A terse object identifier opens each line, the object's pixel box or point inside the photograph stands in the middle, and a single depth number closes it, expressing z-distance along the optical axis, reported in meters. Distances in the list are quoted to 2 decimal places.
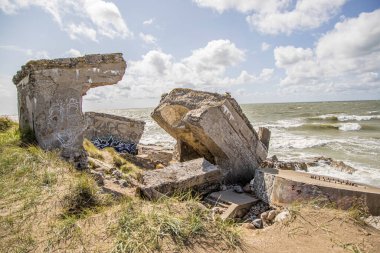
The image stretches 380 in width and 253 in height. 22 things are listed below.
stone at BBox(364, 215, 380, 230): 3.90
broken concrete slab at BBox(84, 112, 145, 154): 10.47
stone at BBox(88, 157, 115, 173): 6.18
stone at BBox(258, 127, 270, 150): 7.83
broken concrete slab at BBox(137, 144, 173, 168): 8.98
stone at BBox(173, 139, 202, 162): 7.59
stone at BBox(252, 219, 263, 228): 4.29
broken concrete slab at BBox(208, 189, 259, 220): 4.75
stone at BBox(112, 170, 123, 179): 5.90
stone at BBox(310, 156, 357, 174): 9.52
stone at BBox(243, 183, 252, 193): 5.76
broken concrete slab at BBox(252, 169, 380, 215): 4.42
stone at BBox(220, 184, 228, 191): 5.77
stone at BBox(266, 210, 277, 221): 4.41
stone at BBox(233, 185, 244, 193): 5.70
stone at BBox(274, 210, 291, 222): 3.92
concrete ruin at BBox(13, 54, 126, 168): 5.73
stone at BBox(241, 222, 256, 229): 4.24
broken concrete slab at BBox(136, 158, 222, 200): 4.58
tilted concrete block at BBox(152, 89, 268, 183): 6.11
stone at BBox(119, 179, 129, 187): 5.41
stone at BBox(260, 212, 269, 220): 4.47
